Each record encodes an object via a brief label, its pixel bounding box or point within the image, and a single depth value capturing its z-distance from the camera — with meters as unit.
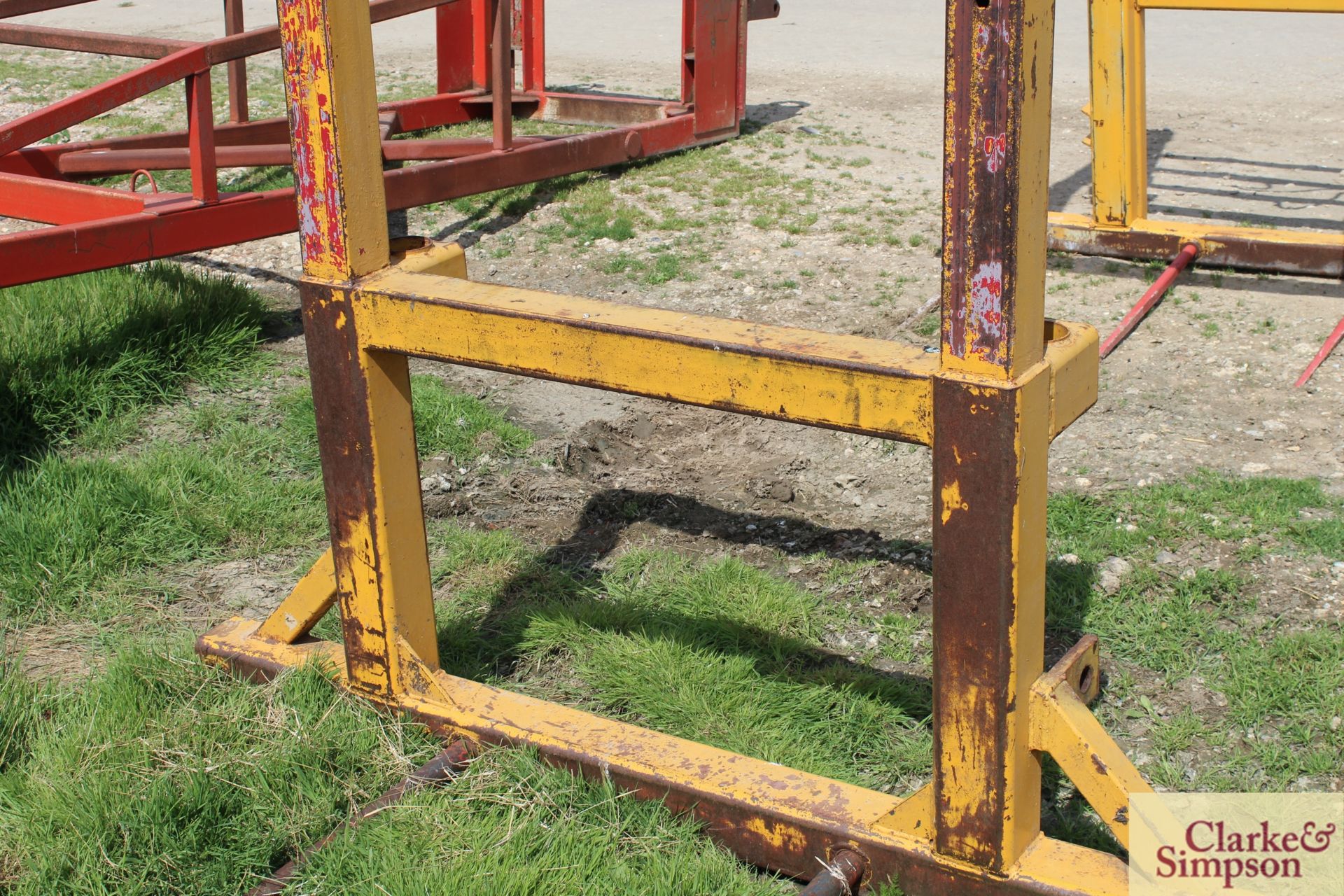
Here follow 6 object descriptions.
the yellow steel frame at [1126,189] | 5.11
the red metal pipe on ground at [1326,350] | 4.26
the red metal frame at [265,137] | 4.50
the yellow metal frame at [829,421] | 1.80
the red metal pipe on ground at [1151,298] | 4.57
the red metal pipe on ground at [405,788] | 2.23
